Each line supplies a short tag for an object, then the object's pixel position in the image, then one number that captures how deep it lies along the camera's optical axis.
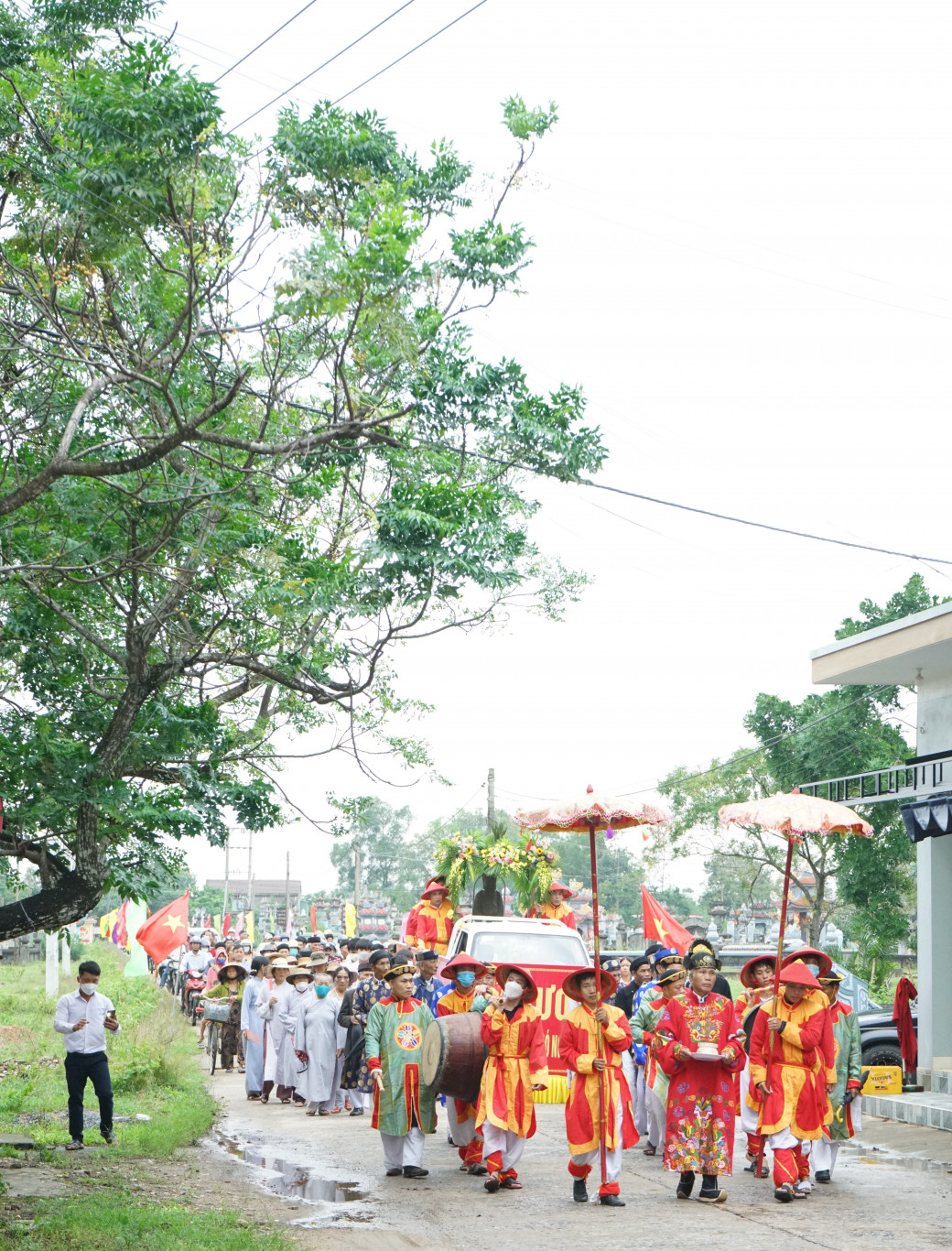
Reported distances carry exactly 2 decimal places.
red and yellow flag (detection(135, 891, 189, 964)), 23.66
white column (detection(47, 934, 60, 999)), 28.84
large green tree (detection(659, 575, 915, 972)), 31.55
